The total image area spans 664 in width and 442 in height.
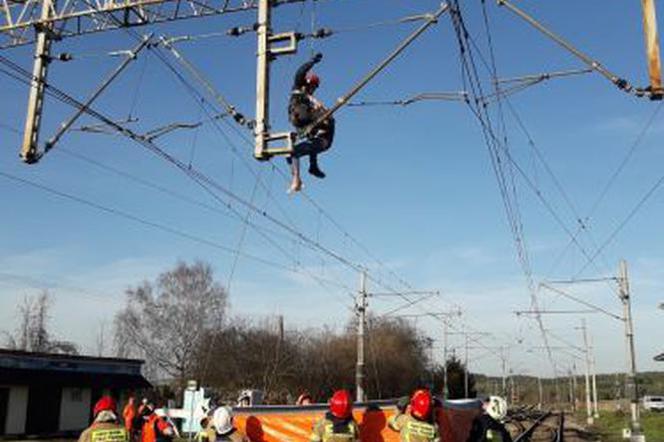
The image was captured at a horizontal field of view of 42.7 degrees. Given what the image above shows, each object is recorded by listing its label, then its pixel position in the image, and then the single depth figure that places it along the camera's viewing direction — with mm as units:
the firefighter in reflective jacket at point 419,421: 9516
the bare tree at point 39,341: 89562
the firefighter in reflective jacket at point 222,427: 9688
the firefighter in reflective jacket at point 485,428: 11820
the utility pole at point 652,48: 8227
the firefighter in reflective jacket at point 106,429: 8297
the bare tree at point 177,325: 68312
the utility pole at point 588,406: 65475
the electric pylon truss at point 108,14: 12227
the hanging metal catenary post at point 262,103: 9555
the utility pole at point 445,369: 65500
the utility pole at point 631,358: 33344
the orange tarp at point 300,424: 10672
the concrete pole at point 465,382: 76694
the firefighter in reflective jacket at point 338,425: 9469
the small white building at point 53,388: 42500
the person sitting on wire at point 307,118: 9914
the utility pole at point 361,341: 35406
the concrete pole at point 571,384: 113162
